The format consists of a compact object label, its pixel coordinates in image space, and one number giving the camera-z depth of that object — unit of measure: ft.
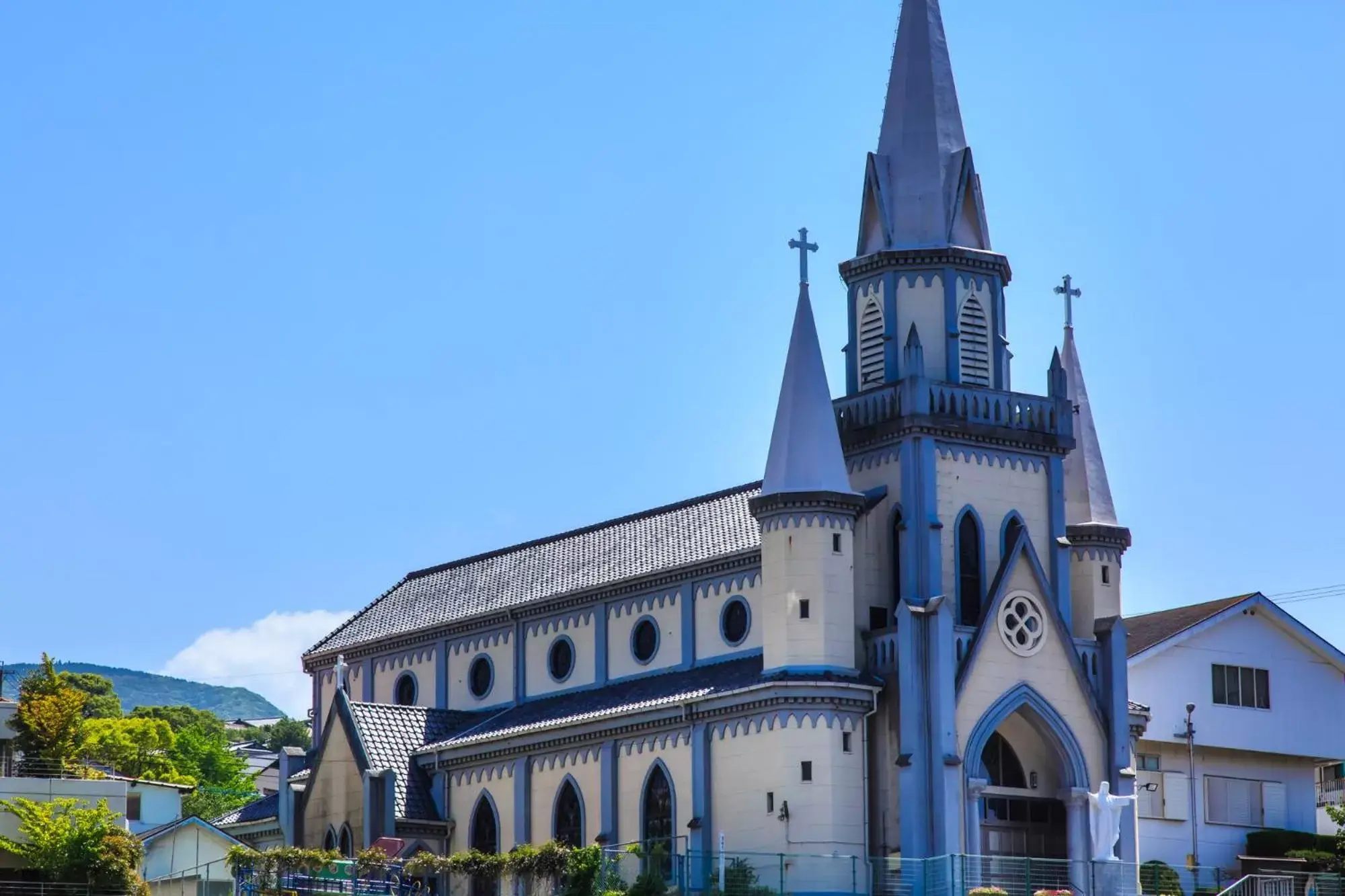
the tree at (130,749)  440.04
